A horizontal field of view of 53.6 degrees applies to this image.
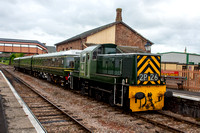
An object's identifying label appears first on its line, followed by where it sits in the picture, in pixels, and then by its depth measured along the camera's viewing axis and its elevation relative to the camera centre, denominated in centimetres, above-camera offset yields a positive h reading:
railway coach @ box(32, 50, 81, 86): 1591 -15
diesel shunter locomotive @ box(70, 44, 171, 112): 793 -70
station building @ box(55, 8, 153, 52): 2684 +388
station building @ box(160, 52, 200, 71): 2808 +110
